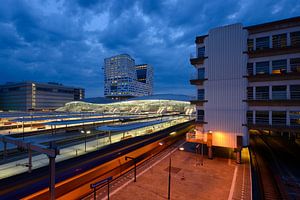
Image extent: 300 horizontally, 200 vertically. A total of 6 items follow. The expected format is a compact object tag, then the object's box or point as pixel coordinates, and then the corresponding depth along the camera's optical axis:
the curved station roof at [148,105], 84.44
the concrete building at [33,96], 116.19
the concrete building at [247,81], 18.34
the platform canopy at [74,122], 24.19
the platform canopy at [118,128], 20.66
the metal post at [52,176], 8.28
